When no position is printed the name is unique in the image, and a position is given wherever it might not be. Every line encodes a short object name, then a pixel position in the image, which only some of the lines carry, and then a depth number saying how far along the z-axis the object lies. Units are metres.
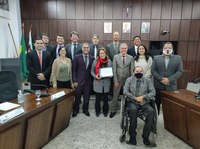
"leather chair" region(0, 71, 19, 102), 2.12
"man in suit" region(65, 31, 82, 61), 3.49
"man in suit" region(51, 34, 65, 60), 3.55
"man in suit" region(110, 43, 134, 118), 3.10
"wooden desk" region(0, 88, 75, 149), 1.58
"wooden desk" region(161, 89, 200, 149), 2.14
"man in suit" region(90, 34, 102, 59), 3.61
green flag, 5.23
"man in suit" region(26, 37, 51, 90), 3.02
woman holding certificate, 3.09
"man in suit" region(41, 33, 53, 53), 3.83
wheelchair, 2.38
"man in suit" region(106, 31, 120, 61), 3.77
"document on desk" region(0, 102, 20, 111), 1.78
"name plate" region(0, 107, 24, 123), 1.50
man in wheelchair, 2.36
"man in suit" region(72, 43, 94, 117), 3.15
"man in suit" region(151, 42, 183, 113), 2.79
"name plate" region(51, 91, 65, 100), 2.30
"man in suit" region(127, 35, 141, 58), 3.60
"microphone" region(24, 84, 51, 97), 2.39
